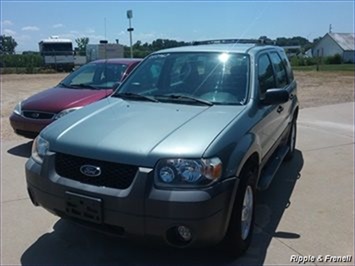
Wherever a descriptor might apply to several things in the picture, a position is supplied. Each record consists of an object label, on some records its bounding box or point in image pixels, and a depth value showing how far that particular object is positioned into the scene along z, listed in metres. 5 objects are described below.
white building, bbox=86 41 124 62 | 23.74
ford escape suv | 2.69
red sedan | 6.27
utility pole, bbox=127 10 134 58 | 15.60
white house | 74.75
